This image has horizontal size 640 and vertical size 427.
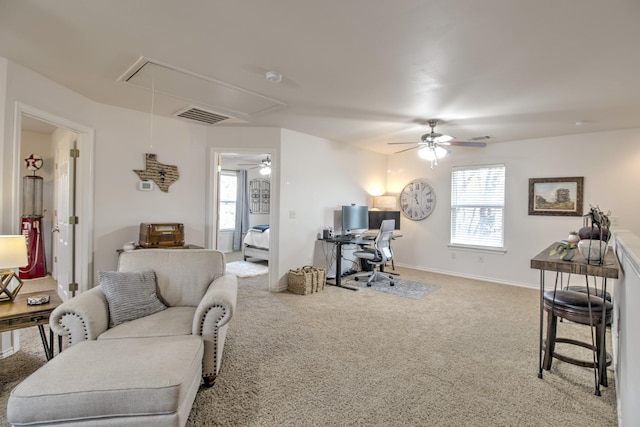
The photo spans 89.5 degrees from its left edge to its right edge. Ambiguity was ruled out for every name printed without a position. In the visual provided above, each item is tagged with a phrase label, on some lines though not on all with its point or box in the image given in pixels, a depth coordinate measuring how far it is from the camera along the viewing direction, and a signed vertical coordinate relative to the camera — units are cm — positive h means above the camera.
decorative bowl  220 -25
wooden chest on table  368 -35
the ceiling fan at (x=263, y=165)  741 +104
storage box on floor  456 -104
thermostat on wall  396 +24
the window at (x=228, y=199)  841 +19
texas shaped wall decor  400 +41
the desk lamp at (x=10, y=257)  222 -38
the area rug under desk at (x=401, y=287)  463 -119
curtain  854 -8
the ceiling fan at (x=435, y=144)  407 +86
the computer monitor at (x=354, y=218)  551 -17
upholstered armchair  204 -69
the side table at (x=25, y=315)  211 -75
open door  363 -11
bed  666 -76
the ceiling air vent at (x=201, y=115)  375 +111
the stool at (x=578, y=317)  229 -76
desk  502 -55
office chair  498 -69
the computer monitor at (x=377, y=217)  610 -14
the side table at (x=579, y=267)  209 -36
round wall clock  621 +21
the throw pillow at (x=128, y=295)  225 -66
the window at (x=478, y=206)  549 +10
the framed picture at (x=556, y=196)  477 +27
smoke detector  272 +113
